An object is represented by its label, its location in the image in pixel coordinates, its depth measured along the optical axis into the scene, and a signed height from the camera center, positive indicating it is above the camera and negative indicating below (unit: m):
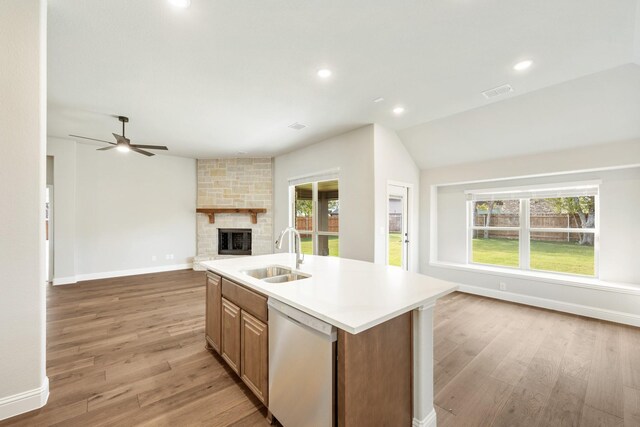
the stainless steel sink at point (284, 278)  2.31 -0.59
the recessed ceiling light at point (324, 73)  2.65 +1.44
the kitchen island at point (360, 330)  1.28 -0.72
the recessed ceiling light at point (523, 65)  2.50 +1.44
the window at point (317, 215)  5.37 -0.06
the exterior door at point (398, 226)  4.79 -0.26
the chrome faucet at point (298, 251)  2.22 -0.35
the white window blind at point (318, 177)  4.96 +0.72
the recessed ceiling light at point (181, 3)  1.79 +1.44
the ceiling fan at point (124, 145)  3.73 +0.99
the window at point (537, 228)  3.90 -0.26
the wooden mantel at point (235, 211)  6.51 +0.04
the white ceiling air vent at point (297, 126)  4.21 +1.42
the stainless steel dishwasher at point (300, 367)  1.30 -0.85
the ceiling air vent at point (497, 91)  3.01 +1.44
